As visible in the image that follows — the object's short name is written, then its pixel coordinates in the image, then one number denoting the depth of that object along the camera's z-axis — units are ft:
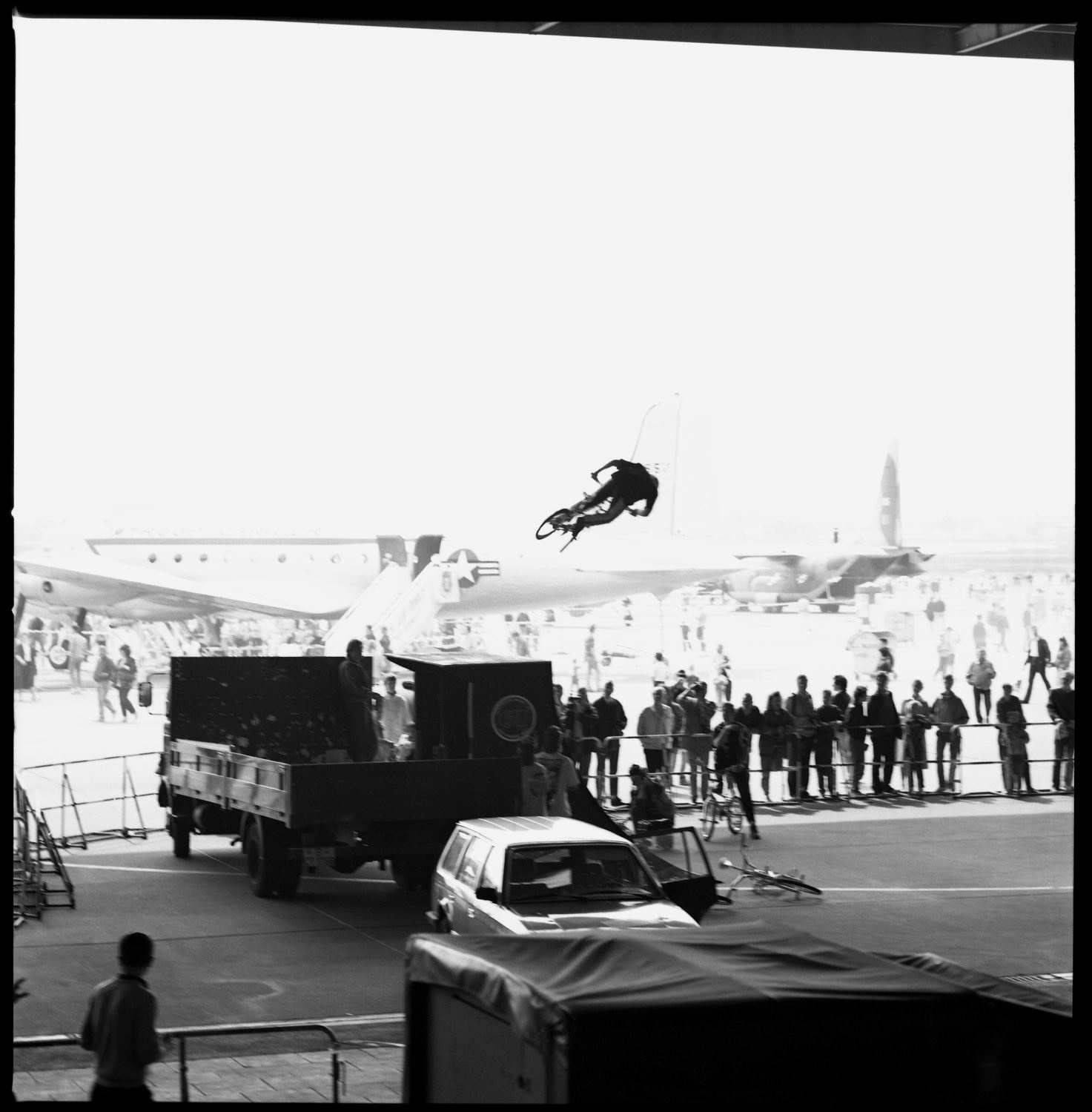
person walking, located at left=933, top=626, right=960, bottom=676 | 200.54
